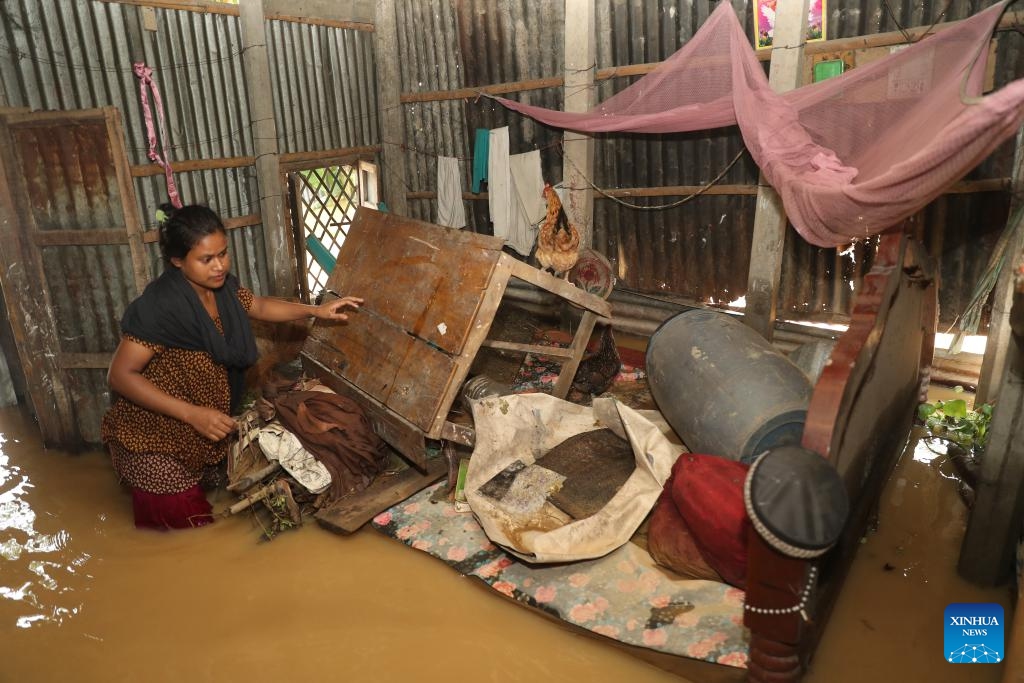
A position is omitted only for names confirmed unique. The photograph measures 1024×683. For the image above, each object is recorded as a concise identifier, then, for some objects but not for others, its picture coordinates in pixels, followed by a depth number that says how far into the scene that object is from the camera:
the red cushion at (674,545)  3.07
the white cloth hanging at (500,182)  6.85
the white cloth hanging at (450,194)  7.31
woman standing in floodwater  3.45
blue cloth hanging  6.94
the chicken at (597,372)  5.15
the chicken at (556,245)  4.74
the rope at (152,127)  5.03
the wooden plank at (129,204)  4.49
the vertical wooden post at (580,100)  5.98
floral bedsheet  2.79
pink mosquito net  2.82
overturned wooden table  3.74
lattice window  6.68
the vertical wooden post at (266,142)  5.72
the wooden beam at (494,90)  6.41
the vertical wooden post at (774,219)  4.84
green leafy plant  4.20
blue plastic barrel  3.40
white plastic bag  3.28
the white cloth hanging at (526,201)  6.70
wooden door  4.38
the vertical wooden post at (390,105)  7.15
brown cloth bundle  3.97
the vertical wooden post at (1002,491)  2.80
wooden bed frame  2.08
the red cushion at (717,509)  2.84
